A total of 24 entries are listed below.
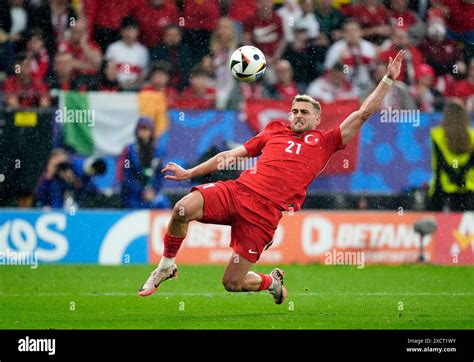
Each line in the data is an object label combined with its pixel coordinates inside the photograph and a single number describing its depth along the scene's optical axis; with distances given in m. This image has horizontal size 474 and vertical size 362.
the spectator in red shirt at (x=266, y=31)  16.52
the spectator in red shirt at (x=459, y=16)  17.53
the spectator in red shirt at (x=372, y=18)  16.91
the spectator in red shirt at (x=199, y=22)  16.44
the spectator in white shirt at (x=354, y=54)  16.20
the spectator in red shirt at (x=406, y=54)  16.39
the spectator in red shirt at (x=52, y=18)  16.30
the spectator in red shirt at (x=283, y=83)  15.58
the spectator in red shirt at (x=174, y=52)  16.16
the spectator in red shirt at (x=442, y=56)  16.70
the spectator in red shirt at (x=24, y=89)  14.80
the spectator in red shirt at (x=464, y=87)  16.33
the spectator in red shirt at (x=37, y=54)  15.83
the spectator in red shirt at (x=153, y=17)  16.45
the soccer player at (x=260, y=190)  9.78
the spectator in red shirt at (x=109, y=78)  15.69
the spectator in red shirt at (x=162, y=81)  14.98
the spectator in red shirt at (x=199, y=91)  15.03
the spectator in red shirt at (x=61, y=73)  15.57
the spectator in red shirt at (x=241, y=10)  16.66
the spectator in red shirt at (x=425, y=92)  15.49
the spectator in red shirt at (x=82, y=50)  15.88
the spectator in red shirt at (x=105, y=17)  16.44
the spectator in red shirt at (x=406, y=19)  17.12
